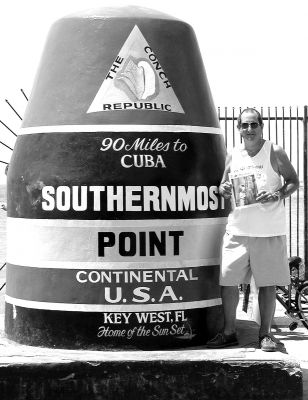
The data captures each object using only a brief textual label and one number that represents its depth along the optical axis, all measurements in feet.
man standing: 18.89
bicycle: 31.83
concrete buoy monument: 18.86
